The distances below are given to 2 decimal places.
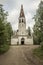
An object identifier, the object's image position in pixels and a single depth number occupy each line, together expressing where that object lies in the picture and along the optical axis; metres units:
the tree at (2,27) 12.62
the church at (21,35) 28.21
